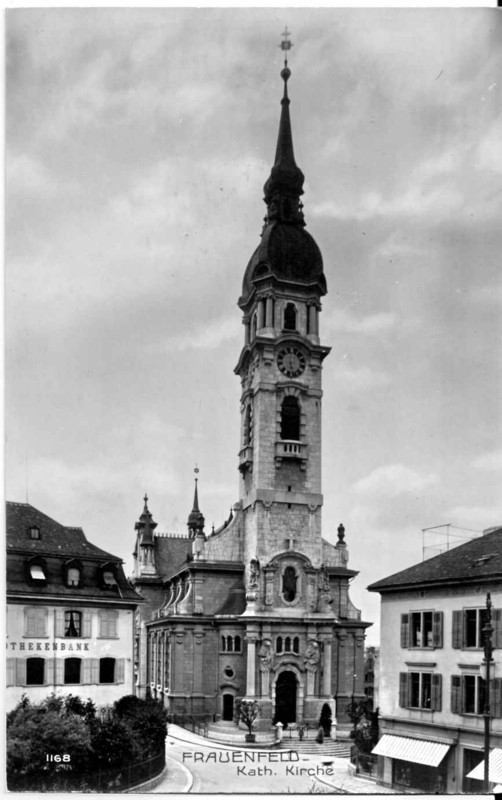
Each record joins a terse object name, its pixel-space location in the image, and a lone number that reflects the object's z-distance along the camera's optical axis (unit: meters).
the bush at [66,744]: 19.08
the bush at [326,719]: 38.91
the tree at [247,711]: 37.08
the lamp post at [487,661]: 18.95
